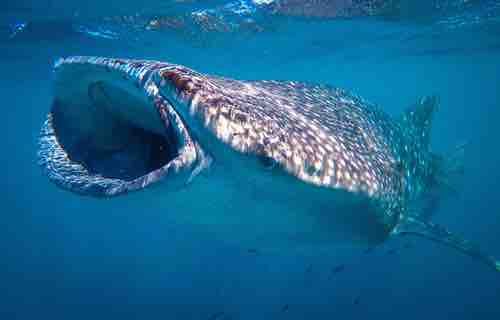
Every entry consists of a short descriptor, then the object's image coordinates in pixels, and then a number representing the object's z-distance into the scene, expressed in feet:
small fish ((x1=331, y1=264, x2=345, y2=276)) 27.46
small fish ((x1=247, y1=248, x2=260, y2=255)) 14.62
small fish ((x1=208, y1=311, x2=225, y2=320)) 31.49
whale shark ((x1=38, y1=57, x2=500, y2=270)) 7.54
